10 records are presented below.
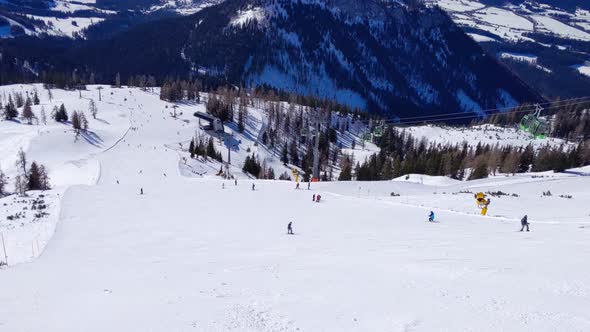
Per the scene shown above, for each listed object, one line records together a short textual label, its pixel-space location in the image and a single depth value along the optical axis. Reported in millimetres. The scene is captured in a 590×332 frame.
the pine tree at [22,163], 72575
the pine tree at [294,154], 128125
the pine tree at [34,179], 61159
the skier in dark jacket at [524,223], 28375
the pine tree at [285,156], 125375
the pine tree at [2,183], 62588
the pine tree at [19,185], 61350
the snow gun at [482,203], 36656
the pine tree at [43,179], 60831
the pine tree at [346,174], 96812
